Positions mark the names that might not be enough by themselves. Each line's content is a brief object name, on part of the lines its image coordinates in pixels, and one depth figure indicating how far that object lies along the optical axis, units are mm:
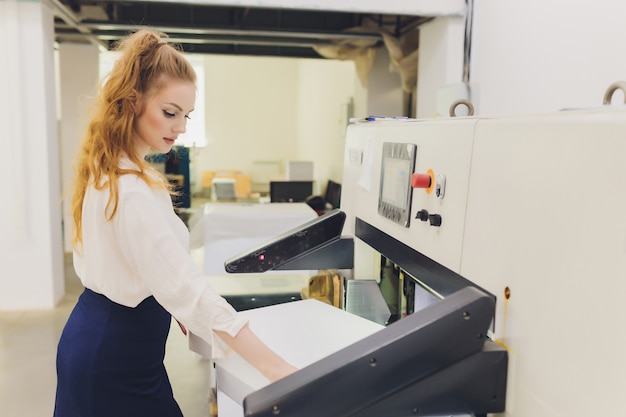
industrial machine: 671
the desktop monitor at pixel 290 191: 5988
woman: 1017
